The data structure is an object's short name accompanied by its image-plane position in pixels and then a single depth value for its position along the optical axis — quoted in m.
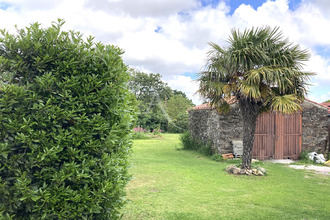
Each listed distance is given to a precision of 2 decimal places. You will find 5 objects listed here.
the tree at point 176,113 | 27.09
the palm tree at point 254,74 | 7.27
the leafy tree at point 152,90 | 35.94
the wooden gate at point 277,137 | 10.84
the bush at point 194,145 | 11.99
